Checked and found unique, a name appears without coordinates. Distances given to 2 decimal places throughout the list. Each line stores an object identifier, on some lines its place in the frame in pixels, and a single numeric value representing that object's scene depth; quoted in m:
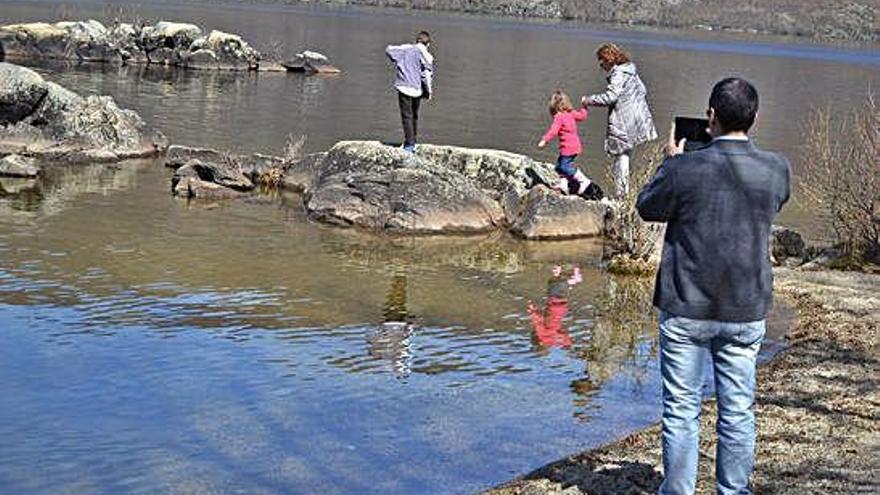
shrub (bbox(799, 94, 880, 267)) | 15.15
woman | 15.94
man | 6.02
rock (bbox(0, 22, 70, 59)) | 48.28
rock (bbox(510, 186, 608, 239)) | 17.22
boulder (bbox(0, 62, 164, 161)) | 21.97
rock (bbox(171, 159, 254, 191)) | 19.39
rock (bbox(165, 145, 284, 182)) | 20.66
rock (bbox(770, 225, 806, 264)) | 16.48
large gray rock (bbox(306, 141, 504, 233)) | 17.14
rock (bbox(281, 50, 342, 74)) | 51.62
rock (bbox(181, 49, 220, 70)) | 51.34
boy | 19.27
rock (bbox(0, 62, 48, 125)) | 22.17
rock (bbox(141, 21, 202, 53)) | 53.12
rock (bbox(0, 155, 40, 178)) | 19.53
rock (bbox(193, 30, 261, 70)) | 52.03
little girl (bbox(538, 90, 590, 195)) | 17.72
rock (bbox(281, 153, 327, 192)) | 20.05
